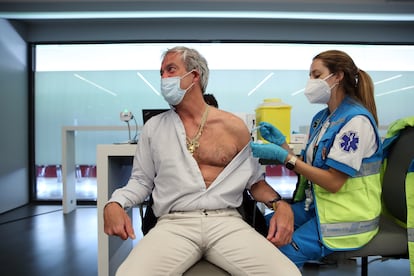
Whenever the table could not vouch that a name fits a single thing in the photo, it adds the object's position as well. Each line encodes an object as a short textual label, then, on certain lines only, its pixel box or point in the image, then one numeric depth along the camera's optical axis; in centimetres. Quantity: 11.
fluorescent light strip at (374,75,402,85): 384
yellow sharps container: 141
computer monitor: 154
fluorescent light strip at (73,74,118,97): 383
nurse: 101
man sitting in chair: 88
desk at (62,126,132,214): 324
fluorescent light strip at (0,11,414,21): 325
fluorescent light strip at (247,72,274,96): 385
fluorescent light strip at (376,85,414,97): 384
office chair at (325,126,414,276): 104
